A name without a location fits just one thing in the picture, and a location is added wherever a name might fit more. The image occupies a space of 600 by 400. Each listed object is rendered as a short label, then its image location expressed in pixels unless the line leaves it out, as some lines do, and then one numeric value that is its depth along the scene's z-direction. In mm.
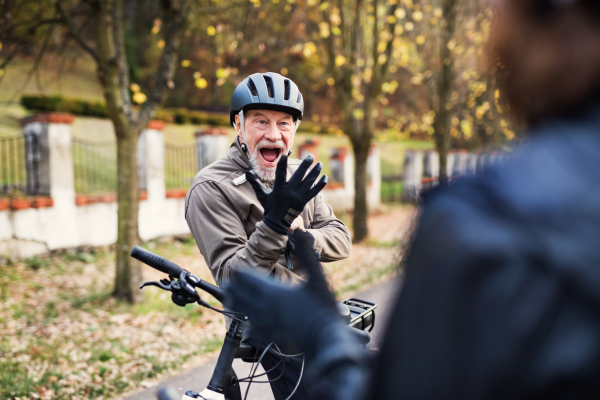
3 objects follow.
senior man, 1727
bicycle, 1747
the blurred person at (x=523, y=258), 559
